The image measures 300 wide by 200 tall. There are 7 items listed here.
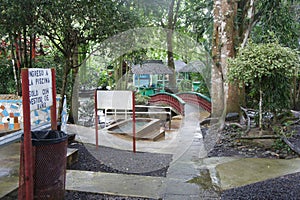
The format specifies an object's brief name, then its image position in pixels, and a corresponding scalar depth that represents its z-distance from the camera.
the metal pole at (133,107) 4.74
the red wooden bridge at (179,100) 9.84
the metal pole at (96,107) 5.03
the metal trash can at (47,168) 2.44
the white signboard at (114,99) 5.14
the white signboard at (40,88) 2.42
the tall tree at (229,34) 6.84
